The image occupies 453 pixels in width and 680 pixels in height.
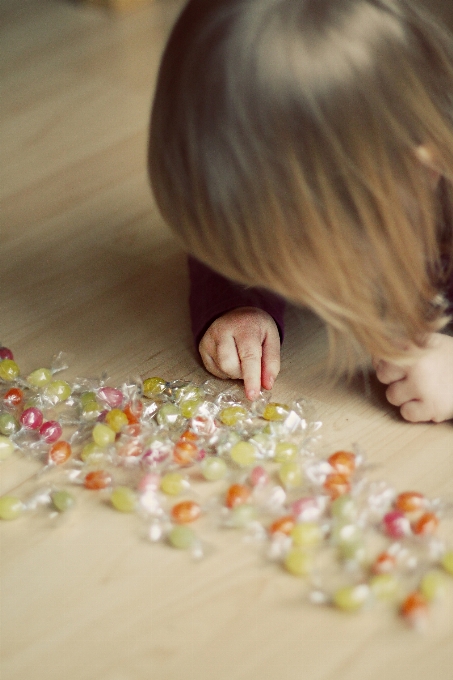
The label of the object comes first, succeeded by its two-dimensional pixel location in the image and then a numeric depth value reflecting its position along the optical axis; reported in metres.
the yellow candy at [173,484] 0.92
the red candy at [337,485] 0.91
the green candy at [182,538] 0.89
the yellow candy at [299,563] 0.87
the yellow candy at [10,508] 0.92
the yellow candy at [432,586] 0.85
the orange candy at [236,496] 0.91
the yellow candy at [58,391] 1.00
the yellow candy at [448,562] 0.86
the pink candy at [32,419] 0.98
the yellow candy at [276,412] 0.97
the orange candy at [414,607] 0.84
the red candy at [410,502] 0.89
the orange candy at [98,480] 0.93
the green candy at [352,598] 0.85
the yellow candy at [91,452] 0.95
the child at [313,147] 0.84
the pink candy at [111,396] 0.99
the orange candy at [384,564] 0.86
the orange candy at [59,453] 0.95
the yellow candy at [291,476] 0.92
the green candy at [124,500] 0.92
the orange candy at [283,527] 0.89
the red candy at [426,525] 0.88
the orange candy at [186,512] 0.91
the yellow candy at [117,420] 0.97
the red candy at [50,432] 0.97
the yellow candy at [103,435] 0.96
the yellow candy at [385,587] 0.85
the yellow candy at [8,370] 1.02
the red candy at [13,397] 1.00
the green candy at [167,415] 0.97
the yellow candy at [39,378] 1.01
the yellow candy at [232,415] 0.97
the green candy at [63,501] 0.92
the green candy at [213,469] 0.93
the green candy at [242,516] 0.90
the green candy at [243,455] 0.94
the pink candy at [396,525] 0.88
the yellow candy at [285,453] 0.94
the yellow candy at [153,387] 1.00
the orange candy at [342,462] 0.92
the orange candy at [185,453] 0.94
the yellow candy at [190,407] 0.98
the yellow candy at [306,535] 0.88
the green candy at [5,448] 0.96
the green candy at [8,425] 0.97
